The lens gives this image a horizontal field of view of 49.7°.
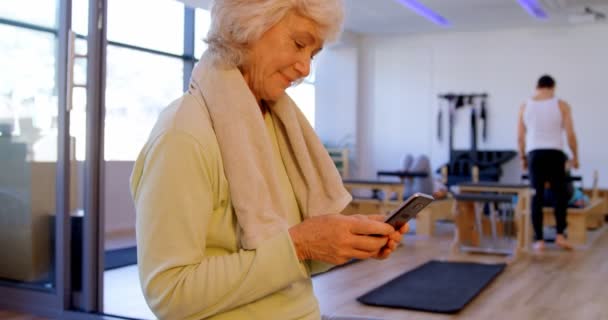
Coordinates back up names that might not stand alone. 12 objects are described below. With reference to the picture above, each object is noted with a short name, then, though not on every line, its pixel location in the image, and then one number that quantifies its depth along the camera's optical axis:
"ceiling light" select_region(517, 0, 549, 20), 7.49
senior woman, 0.90
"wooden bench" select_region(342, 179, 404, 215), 6.16
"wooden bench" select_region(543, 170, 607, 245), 5.90
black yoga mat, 3.47
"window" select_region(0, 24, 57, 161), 3.27
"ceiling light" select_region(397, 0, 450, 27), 7.58
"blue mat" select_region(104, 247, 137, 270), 4.66
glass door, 3.16
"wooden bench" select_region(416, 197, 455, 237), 6.51
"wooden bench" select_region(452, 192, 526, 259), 5.23
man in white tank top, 5.29
